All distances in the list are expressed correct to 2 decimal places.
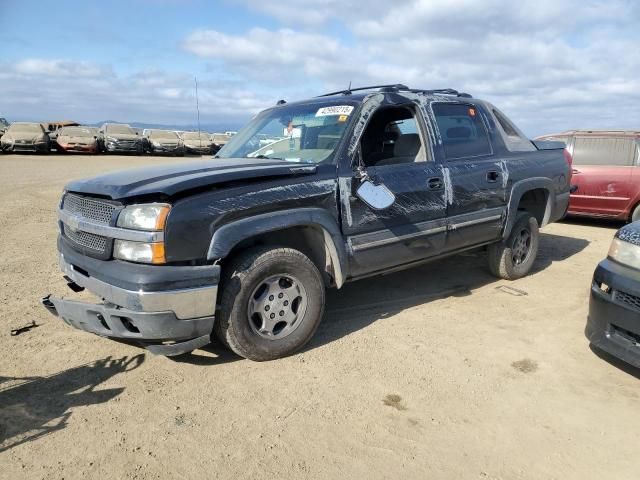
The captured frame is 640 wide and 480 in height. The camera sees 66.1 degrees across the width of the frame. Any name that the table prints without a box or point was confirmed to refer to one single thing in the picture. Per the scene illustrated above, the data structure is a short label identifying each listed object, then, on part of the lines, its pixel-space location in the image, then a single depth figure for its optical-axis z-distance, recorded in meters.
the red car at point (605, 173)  8.30
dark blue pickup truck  2.99
